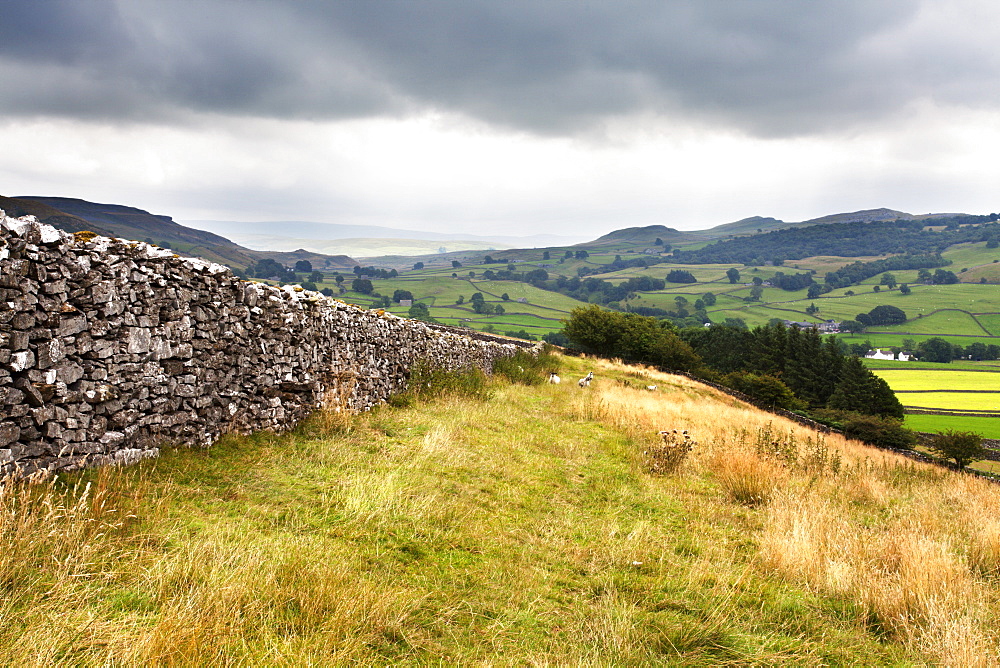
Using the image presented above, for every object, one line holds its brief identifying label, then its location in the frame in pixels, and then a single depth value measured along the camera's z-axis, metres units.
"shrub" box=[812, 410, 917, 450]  33.54
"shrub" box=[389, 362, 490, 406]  12.15
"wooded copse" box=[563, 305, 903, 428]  45.91
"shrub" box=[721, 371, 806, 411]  48.75
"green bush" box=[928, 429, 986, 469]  32.25
